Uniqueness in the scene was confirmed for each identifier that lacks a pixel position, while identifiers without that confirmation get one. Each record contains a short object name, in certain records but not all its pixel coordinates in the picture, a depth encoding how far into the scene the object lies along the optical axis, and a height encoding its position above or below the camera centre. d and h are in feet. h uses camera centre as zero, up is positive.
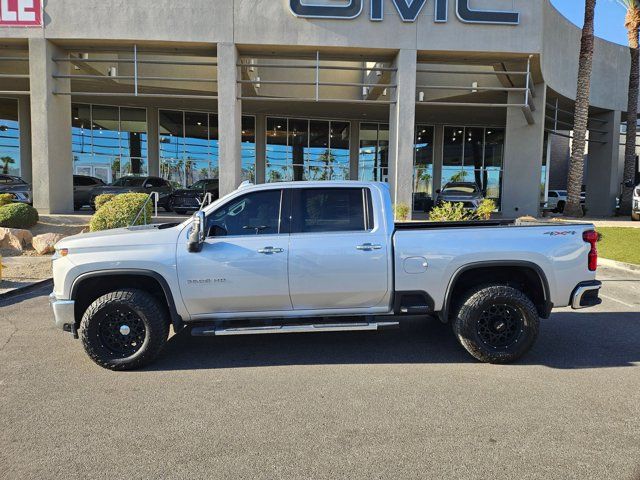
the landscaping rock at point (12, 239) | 40.42 -3.94
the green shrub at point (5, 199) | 50.21 -0.65
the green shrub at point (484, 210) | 49.18 -1.15
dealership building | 55.52 +15.93
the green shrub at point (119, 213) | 40.32 -1.61
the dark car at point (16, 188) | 62.85 +0.68
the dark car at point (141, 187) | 69.77 +1.09
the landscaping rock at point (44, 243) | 39.40 -4.14
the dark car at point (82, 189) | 72.33 +0.73
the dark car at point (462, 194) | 63.21 +0.63
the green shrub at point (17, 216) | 44.65 -2.17
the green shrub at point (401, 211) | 53.06 -1.53
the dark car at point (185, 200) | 67.92 -0.69
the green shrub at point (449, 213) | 40.93 -1.28
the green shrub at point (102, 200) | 46.71 -0.59
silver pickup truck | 15.31 -2.51
